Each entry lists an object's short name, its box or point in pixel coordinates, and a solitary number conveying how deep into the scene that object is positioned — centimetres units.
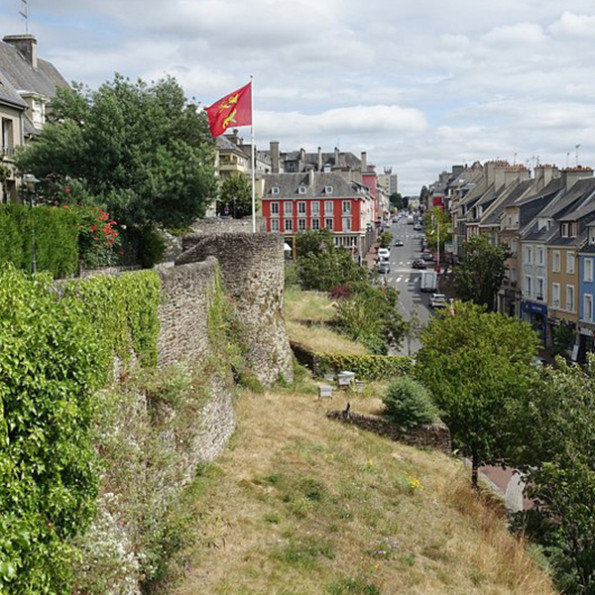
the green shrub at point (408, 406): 2208
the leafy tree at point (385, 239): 11005
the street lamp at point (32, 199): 1602
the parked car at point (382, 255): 9644
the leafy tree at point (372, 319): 3578
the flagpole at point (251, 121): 2422
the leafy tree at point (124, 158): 2733
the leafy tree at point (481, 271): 5991
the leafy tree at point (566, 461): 1566
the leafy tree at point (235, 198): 6141
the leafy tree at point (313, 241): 6725
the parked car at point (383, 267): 8719
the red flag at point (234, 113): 2431
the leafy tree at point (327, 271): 5278
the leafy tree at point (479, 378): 2325
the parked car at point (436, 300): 6072
